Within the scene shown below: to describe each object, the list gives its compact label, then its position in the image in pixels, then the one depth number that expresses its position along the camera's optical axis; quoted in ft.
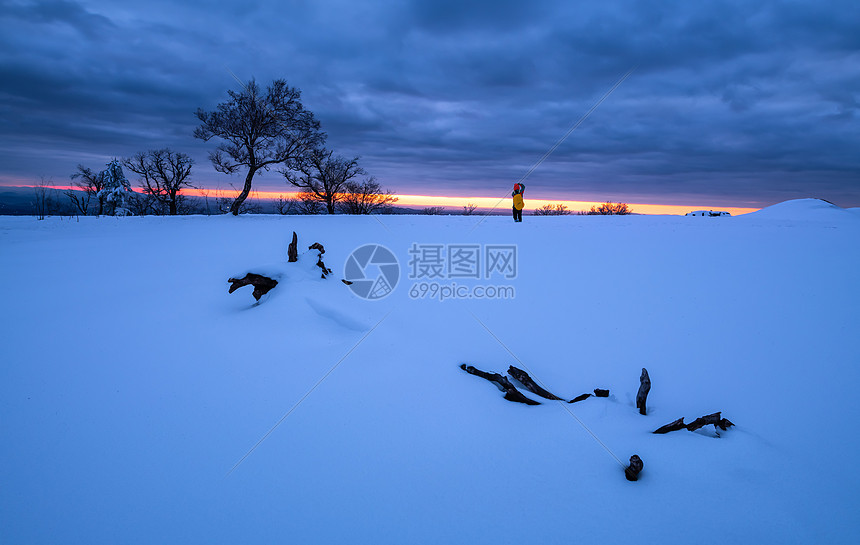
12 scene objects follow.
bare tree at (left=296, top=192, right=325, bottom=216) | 114.83
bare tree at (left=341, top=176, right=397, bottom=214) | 124.88
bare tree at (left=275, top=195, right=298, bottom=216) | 150.76
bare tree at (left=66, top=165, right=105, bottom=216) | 127.86
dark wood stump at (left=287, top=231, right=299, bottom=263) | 20.03
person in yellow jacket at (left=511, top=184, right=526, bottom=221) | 54.19
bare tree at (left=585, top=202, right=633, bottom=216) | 181.75
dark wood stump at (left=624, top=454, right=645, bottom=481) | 8.87
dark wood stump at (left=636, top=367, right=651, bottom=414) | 12.62
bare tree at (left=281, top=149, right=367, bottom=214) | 98.77
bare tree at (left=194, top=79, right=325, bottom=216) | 63.77
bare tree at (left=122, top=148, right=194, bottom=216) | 121.60
